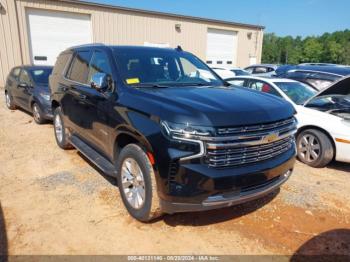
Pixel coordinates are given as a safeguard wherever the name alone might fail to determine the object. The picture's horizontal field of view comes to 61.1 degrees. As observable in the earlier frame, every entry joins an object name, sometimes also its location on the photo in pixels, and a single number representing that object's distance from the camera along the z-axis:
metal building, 15.28
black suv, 2.69
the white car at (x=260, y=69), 17.30
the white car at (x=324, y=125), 4.91
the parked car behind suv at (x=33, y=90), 7.65
